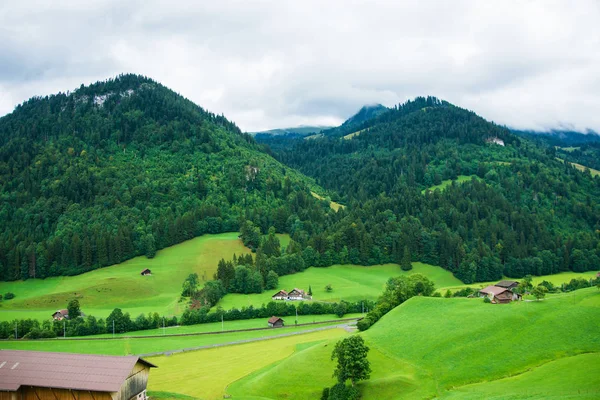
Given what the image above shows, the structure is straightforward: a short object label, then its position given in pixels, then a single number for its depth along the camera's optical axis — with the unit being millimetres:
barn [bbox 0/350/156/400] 42562
